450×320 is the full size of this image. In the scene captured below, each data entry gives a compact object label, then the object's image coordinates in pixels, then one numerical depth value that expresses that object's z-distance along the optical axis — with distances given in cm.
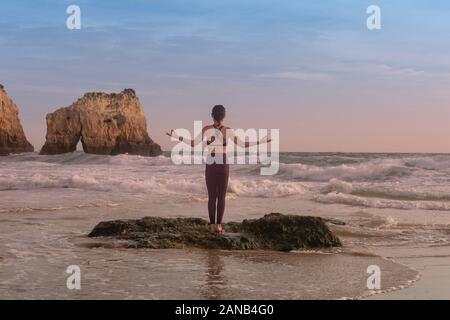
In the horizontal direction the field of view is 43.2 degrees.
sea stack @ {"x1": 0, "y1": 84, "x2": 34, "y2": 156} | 6119
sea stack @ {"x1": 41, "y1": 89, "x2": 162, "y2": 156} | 6169
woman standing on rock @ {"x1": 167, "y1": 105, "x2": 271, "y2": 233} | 756
